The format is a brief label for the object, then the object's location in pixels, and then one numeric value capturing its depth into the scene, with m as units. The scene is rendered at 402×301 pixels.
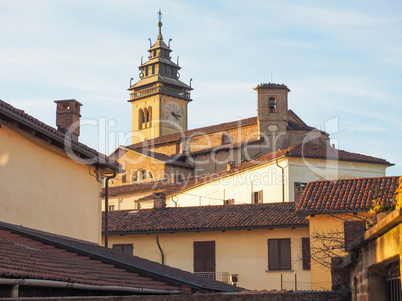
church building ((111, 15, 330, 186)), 58.56
